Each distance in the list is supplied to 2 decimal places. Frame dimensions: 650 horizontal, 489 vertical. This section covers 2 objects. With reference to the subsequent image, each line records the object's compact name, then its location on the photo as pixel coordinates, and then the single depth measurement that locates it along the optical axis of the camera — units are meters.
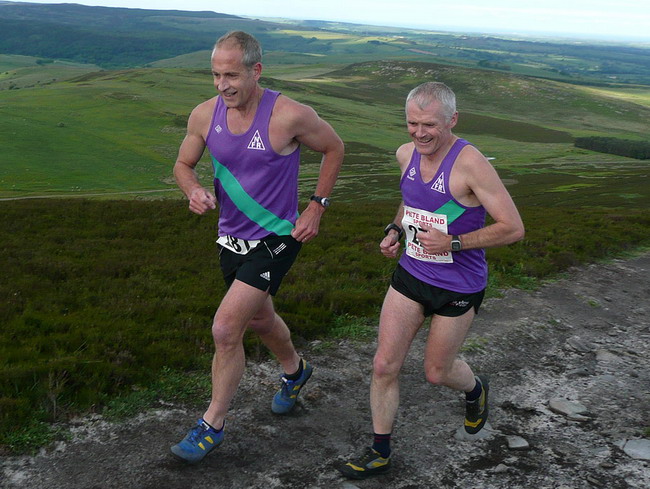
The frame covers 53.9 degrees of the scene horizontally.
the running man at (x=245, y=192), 5.20
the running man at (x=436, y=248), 4.98
